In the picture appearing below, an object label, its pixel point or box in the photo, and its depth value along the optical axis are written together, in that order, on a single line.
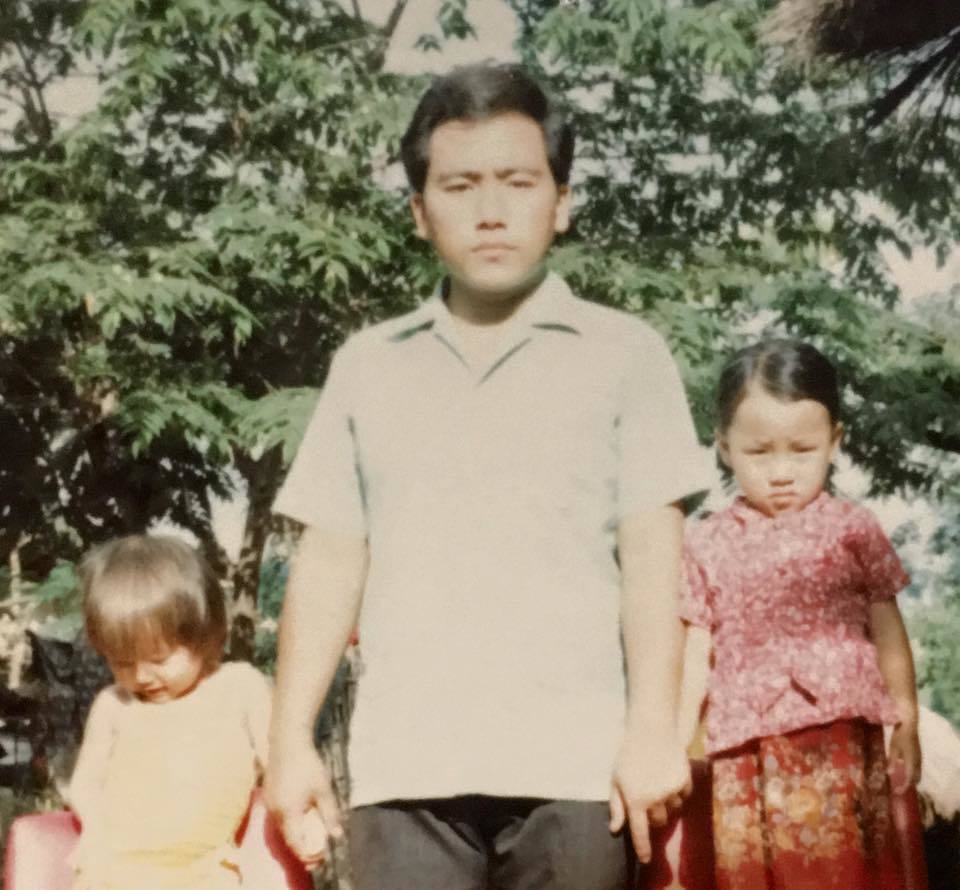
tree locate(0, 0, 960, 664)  5.61
